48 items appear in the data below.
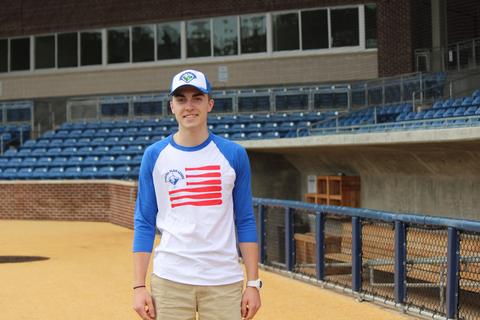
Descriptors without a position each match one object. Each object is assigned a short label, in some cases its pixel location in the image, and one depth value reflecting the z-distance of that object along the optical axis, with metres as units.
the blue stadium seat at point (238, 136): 22.89
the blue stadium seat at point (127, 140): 25.50
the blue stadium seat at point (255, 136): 23.02
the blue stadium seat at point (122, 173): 22.91
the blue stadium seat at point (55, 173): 23.83
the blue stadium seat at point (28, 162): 25.17
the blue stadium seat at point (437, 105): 19.36
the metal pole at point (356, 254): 9.08
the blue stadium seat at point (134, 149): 24.38
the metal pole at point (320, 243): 10.05
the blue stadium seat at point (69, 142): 26.29
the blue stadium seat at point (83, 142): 26.09
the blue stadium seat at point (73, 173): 23.67
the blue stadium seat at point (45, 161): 24.86
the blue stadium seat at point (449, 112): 17.49
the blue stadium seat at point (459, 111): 17.17
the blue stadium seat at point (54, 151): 25.69
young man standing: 3.53
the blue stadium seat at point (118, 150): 24.59
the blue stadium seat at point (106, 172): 23.16
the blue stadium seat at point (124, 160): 23.64
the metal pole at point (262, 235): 12.05
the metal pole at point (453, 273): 7.06
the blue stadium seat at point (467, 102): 17.77
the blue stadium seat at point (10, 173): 24.55
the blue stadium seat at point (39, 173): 24.05
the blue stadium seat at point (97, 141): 25.97
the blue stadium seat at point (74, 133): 27.38
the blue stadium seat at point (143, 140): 25.13
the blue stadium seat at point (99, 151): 24.89
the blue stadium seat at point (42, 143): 26.94
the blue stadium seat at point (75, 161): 24.44
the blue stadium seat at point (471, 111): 16.59
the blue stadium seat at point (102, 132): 27.00
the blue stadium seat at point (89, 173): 23.48
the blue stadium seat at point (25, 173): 24.23
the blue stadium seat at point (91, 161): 24.21
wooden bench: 7.31
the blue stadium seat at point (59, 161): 24.62
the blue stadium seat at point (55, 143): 26.58
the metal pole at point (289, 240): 11.09
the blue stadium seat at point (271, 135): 22.80
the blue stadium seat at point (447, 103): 18.92
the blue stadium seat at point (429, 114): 18.12
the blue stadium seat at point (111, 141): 25.78
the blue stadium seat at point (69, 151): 25.39
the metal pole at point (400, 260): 8.05
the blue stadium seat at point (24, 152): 26.30
